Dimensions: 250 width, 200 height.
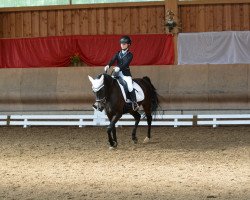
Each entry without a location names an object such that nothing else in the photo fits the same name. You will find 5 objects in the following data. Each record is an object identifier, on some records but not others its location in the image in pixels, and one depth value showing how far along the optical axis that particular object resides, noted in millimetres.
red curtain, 22391
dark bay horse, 13008
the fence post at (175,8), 21812
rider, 13406
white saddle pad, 14328
